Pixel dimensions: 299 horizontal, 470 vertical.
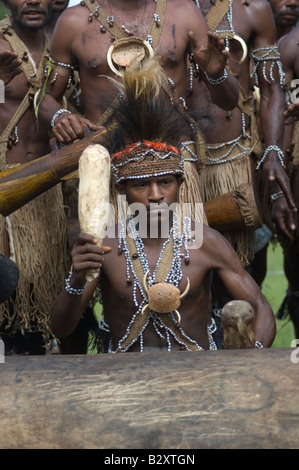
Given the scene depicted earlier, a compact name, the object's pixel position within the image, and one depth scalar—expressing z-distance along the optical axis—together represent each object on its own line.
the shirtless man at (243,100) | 11.27
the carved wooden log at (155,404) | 6.65
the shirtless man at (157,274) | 8.67
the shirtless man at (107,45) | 10.12
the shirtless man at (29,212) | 10.91
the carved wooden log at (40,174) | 9.00
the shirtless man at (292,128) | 12.01
